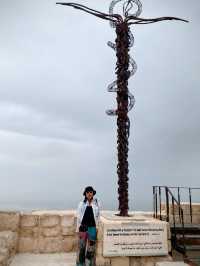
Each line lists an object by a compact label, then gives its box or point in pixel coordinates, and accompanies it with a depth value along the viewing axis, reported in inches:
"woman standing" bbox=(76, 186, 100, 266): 163.6
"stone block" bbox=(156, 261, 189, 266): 153.5
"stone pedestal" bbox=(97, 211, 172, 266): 168.9
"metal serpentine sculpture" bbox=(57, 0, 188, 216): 201.8
